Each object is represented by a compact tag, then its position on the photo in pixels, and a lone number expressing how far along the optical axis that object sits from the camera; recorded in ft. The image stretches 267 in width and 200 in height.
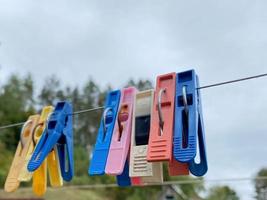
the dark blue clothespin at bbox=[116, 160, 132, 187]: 1.21
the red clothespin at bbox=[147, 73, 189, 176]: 1.06
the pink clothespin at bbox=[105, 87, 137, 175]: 1.16
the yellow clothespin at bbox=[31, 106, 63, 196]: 1.35
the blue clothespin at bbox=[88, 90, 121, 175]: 1.18
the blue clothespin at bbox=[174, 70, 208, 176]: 1.04
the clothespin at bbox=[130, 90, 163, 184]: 1.13
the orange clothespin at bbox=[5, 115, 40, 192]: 1.37
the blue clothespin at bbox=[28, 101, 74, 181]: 1.31
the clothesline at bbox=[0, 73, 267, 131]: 1.12
